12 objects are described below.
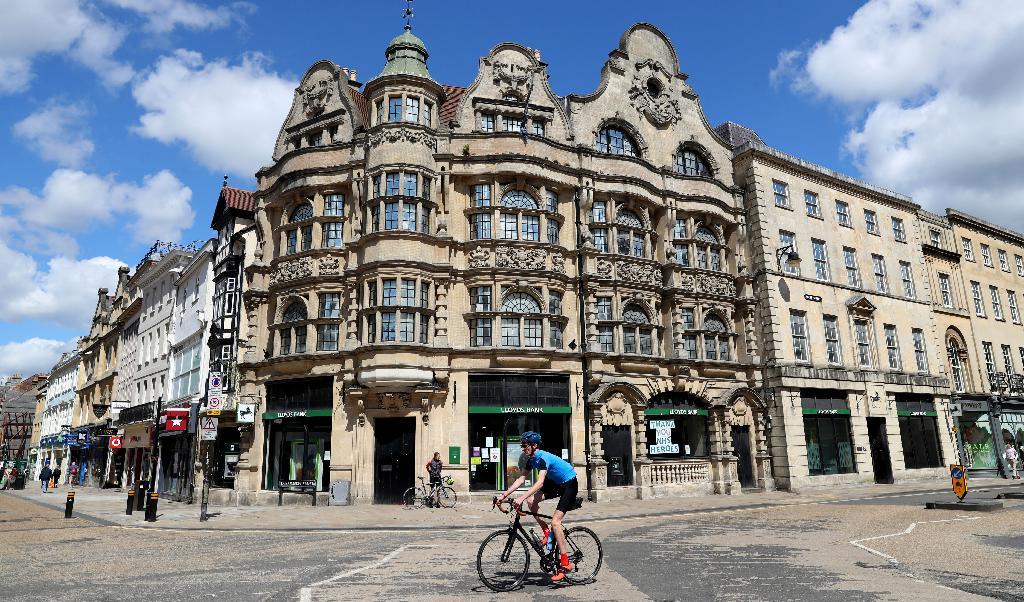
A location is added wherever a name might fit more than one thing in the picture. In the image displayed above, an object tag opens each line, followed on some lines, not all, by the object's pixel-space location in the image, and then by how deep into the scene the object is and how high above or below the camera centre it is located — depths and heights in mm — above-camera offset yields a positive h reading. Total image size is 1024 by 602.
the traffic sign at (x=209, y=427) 19719 +562
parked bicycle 22344 -1849
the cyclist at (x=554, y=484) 8398 -583
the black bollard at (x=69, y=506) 20156 -1705
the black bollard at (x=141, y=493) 21403 -1487
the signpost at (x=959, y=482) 18234 -1446
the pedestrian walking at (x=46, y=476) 37438 -1471
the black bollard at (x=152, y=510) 18797 -1756
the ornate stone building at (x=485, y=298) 23969 +5539
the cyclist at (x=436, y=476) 22297 -1180
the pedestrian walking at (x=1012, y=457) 34906 -1542
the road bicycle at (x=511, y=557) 8367 -1494
